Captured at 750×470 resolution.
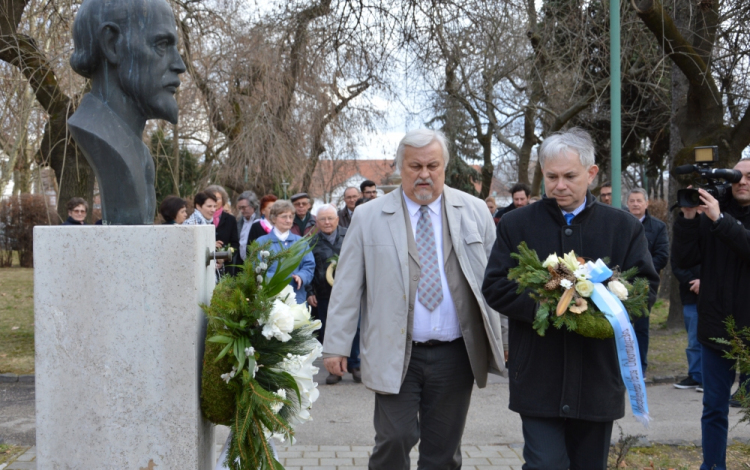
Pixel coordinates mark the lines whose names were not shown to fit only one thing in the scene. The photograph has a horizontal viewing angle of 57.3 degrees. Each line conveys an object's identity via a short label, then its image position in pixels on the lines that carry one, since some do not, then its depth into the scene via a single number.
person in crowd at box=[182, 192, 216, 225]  7.77
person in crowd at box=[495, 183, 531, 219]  8.98
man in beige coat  3.56
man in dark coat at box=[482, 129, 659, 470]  3.20
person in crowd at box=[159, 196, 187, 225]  6.88
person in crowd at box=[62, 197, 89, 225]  7.71
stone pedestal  2.90
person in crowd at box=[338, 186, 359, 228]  9.20
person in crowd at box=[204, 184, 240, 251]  8.02
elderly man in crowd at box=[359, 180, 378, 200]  9.28
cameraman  4.12
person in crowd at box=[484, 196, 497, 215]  10.74
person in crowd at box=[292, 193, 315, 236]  8.84
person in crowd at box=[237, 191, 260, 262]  8.87
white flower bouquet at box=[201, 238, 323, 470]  2.87
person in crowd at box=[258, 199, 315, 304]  7.00
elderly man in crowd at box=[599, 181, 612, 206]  8.18
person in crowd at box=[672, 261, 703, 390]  6.70
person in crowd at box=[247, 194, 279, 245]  7.75
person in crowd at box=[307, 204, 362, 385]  7.56
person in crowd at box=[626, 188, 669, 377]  7.25
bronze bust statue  3.13
